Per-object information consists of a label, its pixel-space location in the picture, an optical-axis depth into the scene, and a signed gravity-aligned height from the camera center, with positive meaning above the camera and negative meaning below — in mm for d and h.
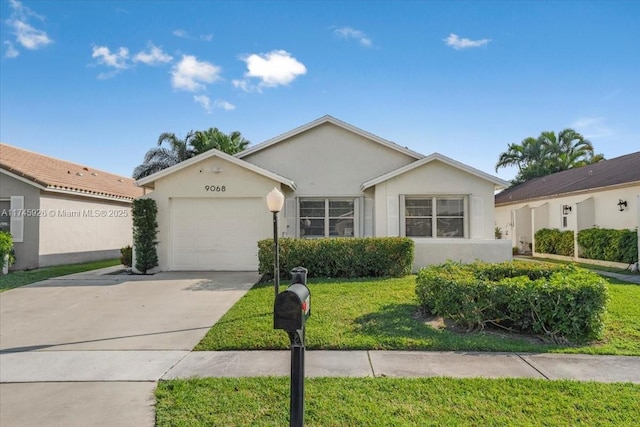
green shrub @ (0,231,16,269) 12328 -607
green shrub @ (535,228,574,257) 16953 -636
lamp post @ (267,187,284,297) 6660 +530
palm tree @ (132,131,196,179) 23172 +4998
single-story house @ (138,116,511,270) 12461 +630
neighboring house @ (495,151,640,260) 14438 +1349
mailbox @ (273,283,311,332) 2316 -530
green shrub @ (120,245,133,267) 13117 -916
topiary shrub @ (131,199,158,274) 12172 -105
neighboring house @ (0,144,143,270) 13297 +789
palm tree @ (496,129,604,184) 31016 +6734
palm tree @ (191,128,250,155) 23719 +6080
